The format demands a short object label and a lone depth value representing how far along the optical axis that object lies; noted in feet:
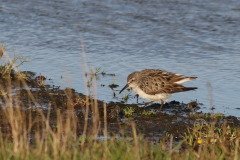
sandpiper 70.59
